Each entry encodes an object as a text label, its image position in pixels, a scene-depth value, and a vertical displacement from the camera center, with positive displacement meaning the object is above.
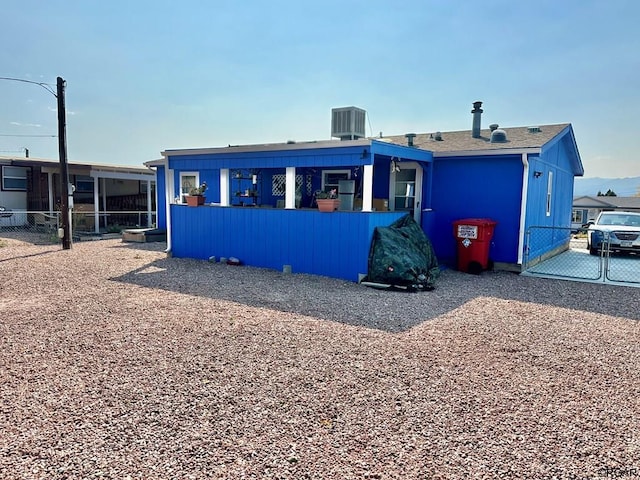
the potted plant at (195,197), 10.48 +0.21
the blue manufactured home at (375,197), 8.14 +0.30
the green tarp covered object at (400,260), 7.39 -0.92
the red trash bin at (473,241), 9.02 -0.67
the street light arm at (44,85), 10.84 +3.09
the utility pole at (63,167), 11.27 +0.98
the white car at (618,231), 11.47 -0.48
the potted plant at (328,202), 8.10 +0.11
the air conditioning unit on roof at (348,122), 9.86 +2.01
